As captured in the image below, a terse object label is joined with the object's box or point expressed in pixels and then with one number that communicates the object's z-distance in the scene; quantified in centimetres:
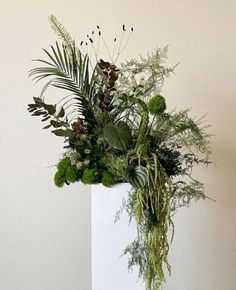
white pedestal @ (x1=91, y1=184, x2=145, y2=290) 119
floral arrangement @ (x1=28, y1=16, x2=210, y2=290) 112
